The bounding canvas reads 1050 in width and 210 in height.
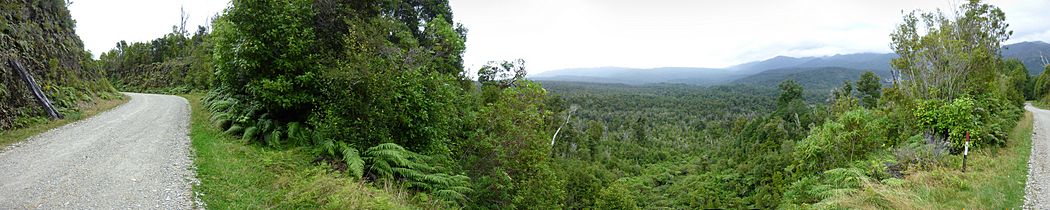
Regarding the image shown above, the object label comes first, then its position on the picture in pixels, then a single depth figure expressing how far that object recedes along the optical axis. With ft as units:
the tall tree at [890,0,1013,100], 62.23
